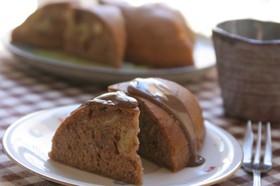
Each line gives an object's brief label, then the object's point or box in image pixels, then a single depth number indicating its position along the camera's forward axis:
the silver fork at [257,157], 0.62
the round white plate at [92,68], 0.78
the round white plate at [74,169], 0.58
